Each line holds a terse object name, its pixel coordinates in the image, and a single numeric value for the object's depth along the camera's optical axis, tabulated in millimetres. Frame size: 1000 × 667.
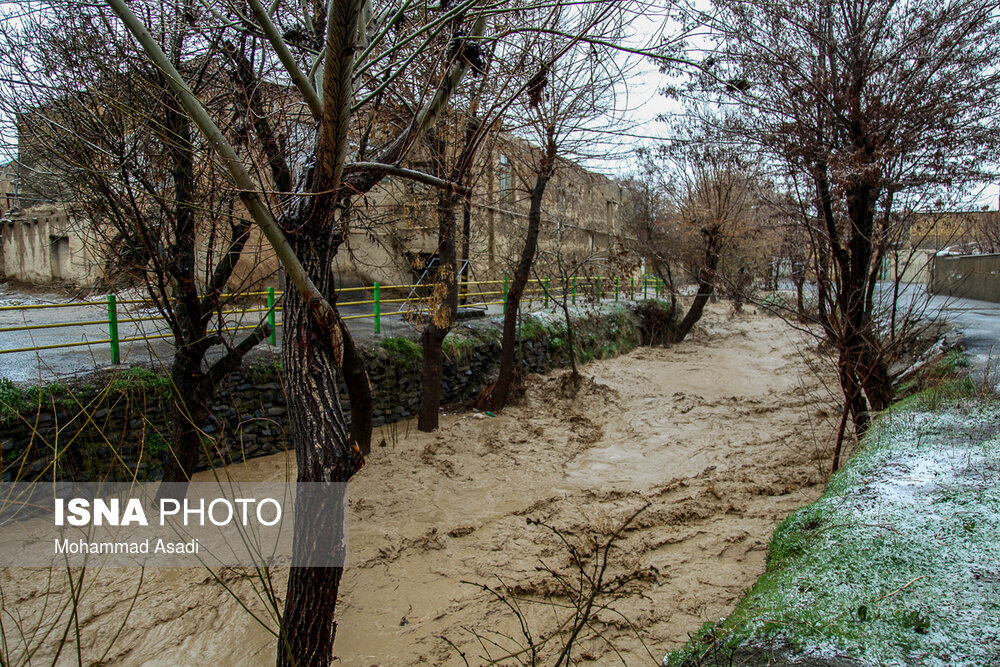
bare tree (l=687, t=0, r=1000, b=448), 5961
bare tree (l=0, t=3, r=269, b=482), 4492
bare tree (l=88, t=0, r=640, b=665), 2727
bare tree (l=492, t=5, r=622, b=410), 7891
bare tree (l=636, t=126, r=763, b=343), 16594
